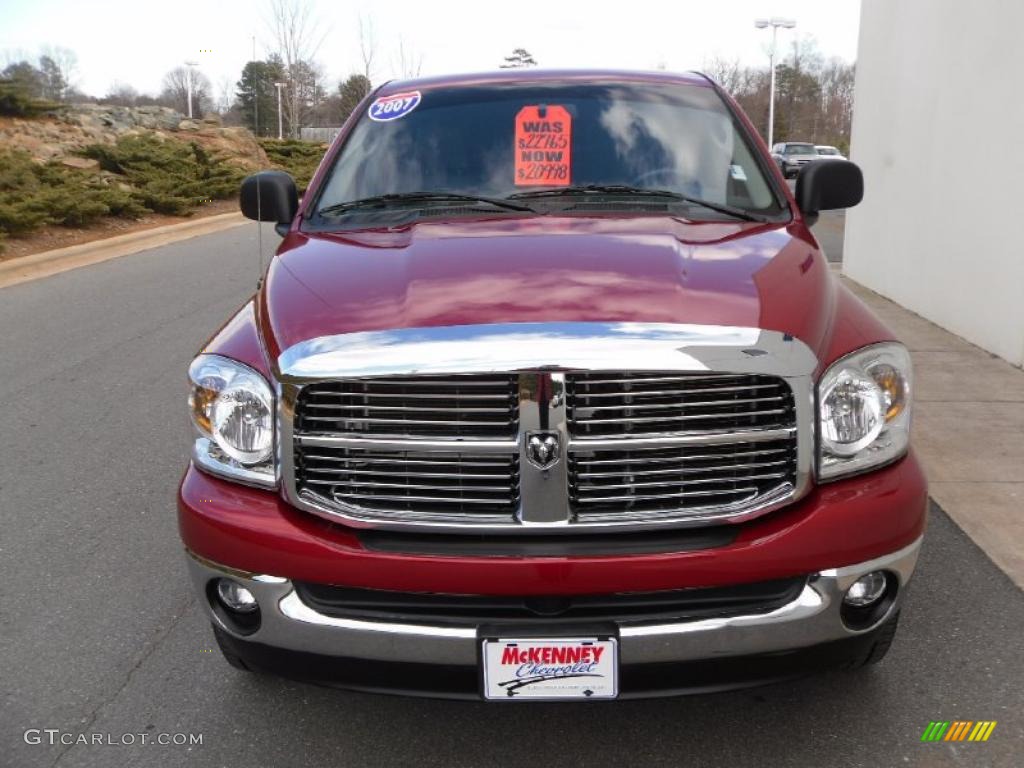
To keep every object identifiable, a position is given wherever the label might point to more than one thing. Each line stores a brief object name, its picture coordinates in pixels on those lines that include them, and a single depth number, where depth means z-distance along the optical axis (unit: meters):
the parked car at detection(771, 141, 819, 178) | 38.44
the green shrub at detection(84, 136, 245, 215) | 17.78
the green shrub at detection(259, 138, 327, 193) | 28.77
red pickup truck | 2.34
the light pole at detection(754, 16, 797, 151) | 41.44
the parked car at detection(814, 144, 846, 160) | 41.31
